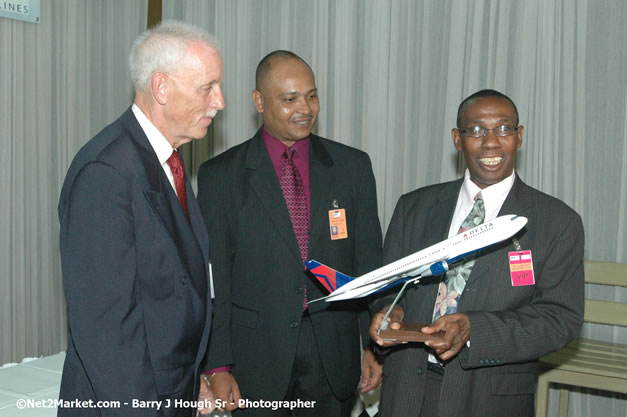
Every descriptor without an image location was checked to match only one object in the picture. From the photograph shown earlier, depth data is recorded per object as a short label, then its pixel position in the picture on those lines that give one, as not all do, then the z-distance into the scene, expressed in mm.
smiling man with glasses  2396
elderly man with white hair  1908
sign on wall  5105
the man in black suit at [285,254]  2992
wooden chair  3748
